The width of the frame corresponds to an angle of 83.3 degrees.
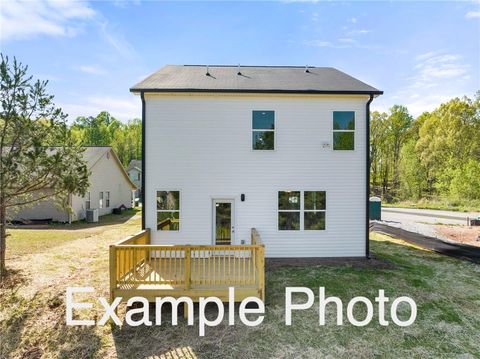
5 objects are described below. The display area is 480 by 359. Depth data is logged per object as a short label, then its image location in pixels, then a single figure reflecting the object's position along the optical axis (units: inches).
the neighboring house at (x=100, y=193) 681.0
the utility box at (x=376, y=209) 740.7
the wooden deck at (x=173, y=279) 221.8
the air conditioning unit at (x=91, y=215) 722.8
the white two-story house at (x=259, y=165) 352.8
